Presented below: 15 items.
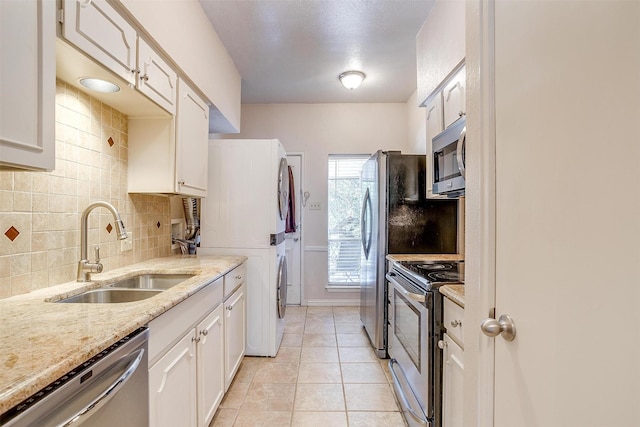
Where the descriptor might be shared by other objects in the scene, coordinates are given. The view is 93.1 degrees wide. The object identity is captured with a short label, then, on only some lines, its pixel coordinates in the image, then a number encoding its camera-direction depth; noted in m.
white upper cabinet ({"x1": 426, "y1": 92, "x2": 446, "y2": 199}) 2.08
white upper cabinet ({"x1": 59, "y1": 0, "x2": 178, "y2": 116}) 1.08
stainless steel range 1.44
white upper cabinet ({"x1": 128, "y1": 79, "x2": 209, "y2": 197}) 1.86
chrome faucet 1.43
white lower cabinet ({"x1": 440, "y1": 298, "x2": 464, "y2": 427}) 1.23
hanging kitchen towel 3.49
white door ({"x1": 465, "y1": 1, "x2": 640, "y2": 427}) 0.50
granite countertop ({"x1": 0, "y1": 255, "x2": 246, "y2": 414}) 0.62
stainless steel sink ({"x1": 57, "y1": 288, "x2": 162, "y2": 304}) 1.42
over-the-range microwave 1.45
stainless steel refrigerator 2.48
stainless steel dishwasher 0.62
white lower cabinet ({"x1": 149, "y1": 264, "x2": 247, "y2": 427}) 1.11
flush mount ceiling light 3.02
